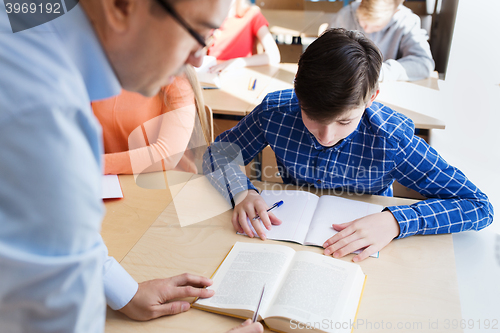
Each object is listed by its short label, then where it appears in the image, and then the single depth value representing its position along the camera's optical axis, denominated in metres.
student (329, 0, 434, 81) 2.25
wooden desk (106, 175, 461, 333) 0.77
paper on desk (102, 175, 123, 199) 1.17
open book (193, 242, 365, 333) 0.73
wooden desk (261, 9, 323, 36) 3.53
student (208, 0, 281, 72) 2.71
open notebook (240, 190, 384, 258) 0.99
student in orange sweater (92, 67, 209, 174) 1.34
